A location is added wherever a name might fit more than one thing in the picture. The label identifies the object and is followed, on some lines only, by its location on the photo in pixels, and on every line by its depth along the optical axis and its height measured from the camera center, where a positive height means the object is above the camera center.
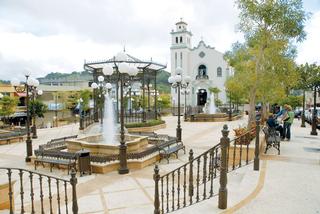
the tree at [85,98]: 36.34 +0.92
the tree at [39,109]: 31.25 -0.46
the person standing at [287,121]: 11.02 -0.76
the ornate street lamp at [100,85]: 16.88 +1.49
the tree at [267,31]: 9.09 +2.61
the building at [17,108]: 34.06 -0.36
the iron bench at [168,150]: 9.67 -1.74
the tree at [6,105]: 24.44 +0.02
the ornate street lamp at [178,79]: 12.69 +1.22
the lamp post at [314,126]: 13.98 -1.23
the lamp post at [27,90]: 10.27 +0.69
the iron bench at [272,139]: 8.48 -1.16
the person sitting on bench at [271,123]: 9.79 -0.74
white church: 45.12 +6.82
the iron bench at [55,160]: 8.37 -1.83
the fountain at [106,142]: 9.60 -1.51
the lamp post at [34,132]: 16.28 -1.70
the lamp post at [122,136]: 8.25 -1.01
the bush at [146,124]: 17.94 -1.39
